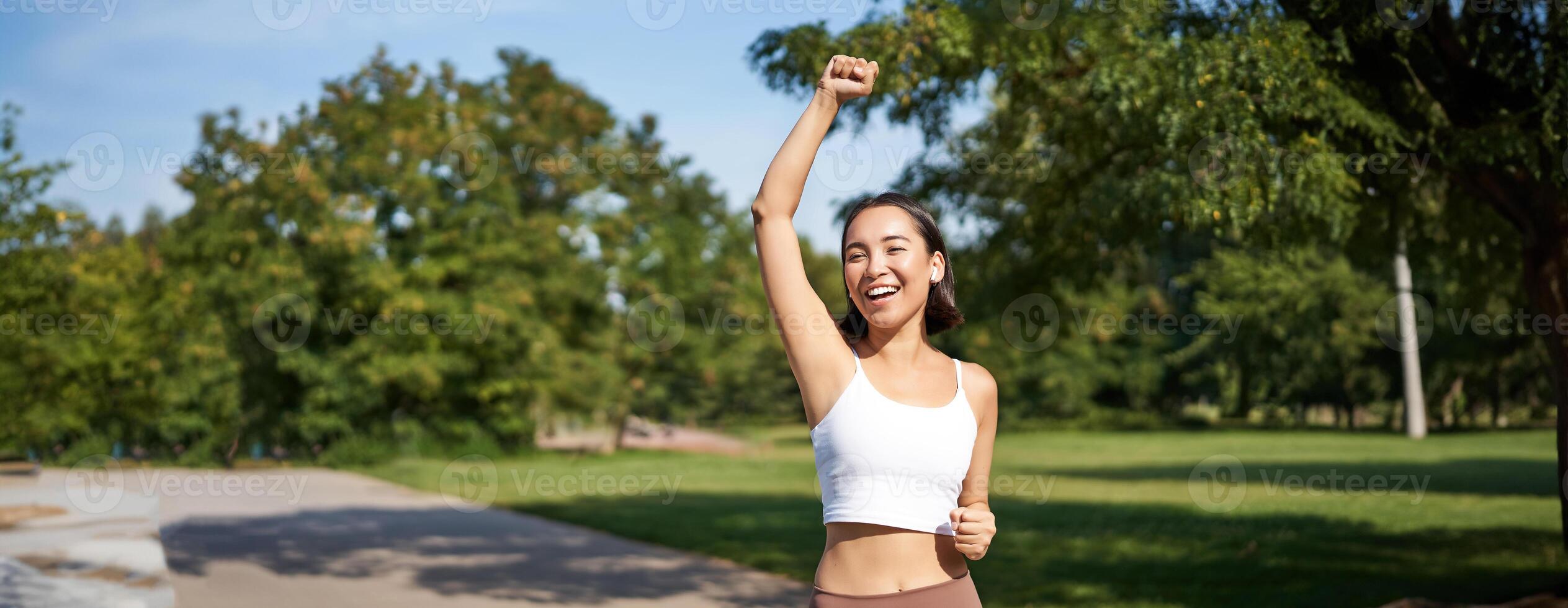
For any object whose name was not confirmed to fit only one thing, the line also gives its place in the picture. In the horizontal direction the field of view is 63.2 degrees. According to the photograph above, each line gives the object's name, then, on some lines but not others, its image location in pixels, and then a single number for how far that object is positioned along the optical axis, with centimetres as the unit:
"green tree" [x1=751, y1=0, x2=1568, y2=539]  780
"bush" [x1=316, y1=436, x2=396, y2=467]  2878
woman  229
